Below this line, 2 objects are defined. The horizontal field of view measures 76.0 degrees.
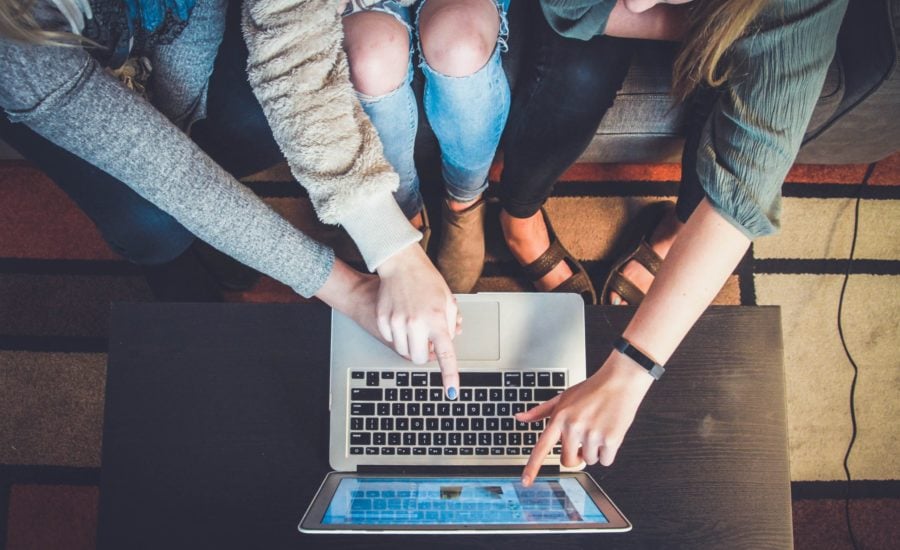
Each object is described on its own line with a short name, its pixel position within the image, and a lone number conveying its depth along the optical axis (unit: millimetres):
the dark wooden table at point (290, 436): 725
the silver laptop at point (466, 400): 733
